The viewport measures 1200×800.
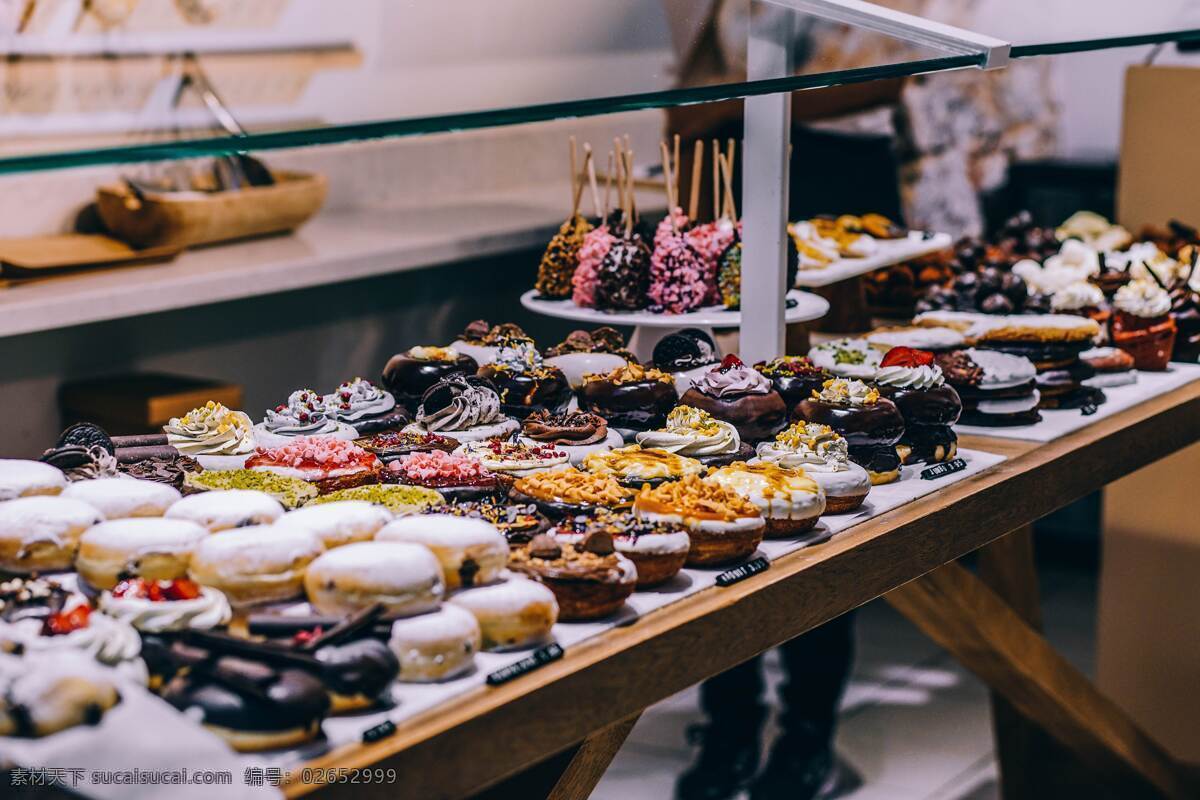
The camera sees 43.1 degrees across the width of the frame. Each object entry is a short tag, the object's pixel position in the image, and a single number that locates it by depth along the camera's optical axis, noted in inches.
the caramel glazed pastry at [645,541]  64.4
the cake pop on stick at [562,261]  113.3
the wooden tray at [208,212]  155.6
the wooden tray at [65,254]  147.3
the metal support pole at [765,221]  88.5
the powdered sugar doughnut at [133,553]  58.9
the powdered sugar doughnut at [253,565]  57.7
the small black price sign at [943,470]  83.1
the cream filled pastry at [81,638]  50.7
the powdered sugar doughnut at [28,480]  65.7
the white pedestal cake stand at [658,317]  101.8
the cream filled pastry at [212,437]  77.0
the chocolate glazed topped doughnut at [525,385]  88.7
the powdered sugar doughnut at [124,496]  64.8
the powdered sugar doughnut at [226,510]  62.8
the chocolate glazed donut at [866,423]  81.3
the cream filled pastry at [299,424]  80.9
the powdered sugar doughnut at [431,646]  54.7
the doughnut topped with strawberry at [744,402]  83.1
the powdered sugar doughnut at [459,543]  59.7
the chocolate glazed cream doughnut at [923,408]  85.3
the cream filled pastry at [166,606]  54.1
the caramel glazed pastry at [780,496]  71.3
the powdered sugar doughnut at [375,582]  56.2
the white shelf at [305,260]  143.7
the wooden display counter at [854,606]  53.6
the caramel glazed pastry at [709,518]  67.6
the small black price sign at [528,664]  55.6
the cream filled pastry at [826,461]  75.8
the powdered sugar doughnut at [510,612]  58.0
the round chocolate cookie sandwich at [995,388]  93.0
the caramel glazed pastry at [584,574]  61.1
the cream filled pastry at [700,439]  79.6
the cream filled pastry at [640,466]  73.4
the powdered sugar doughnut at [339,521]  61.4
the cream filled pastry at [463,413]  83.7
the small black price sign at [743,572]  66.8
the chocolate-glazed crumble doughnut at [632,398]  86.0
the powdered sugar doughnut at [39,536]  61.4
